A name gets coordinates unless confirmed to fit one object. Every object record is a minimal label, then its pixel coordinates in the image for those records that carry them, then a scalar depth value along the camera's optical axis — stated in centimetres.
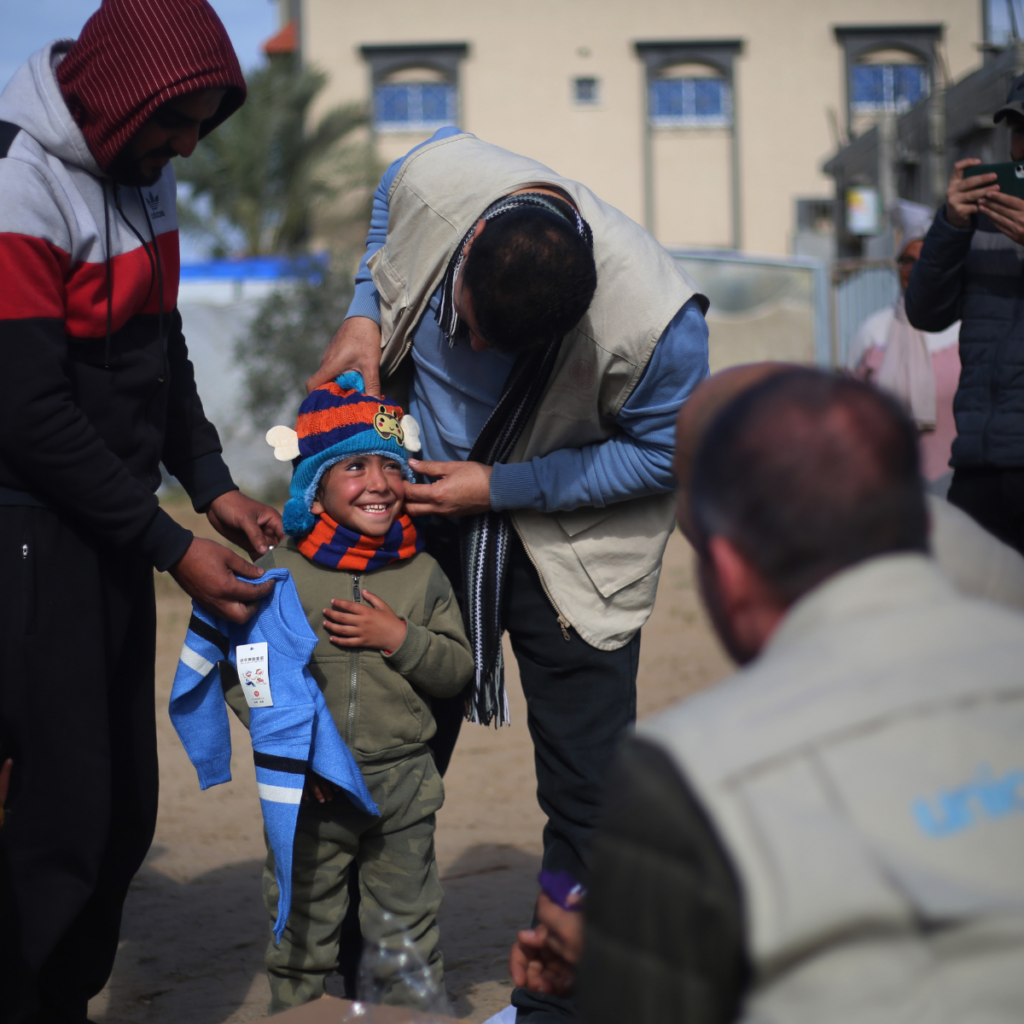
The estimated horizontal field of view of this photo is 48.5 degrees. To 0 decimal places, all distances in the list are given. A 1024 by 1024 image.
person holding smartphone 334
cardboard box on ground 221
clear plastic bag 235
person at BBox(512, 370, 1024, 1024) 98
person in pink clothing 507
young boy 278
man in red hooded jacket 220
